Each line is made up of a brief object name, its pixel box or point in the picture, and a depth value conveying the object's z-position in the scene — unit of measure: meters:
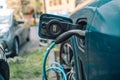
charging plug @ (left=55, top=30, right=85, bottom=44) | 1.25
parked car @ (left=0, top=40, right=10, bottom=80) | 1.82
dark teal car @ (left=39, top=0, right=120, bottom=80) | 1.07
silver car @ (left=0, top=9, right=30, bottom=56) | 5.48
